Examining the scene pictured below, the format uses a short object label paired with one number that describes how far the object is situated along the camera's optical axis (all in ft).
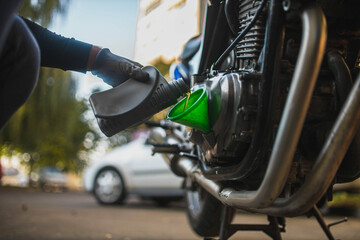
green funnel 4.83
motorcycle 3.50
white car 22.29
